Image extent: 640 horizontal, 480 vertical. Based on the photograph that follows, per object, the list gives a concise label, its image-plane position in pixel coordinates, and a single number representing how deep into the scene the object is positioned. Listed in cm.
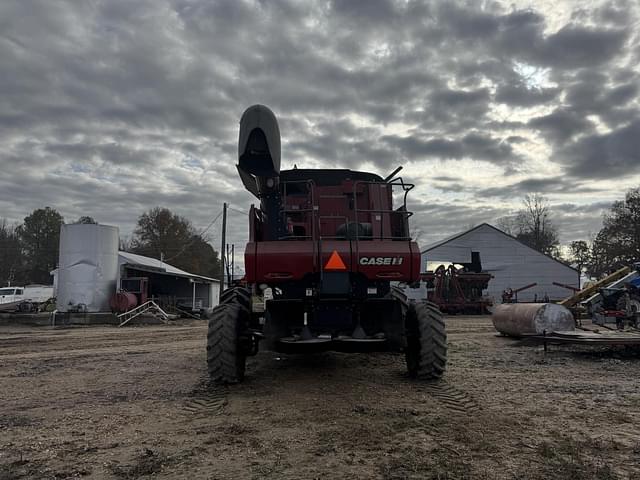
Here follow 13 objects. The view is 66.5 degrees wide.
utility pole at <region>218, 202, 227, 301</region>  3338
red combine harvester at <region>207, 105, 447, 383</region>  634
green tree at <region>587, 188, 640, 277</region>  4116
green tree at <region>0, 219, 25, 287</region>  6400
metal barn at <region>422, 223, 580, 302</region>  3719
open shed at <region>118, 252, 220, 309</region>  2874
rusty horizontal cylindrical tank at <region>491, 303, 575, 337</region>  1179
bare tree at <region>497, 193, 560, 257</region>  6506
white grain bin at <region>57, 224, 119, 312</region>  2411
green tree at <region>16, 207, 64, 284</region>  6694
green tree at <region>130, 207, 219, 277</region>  6550
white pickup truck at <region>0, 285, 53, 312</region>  2894
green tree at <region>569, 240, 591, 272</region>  6406
